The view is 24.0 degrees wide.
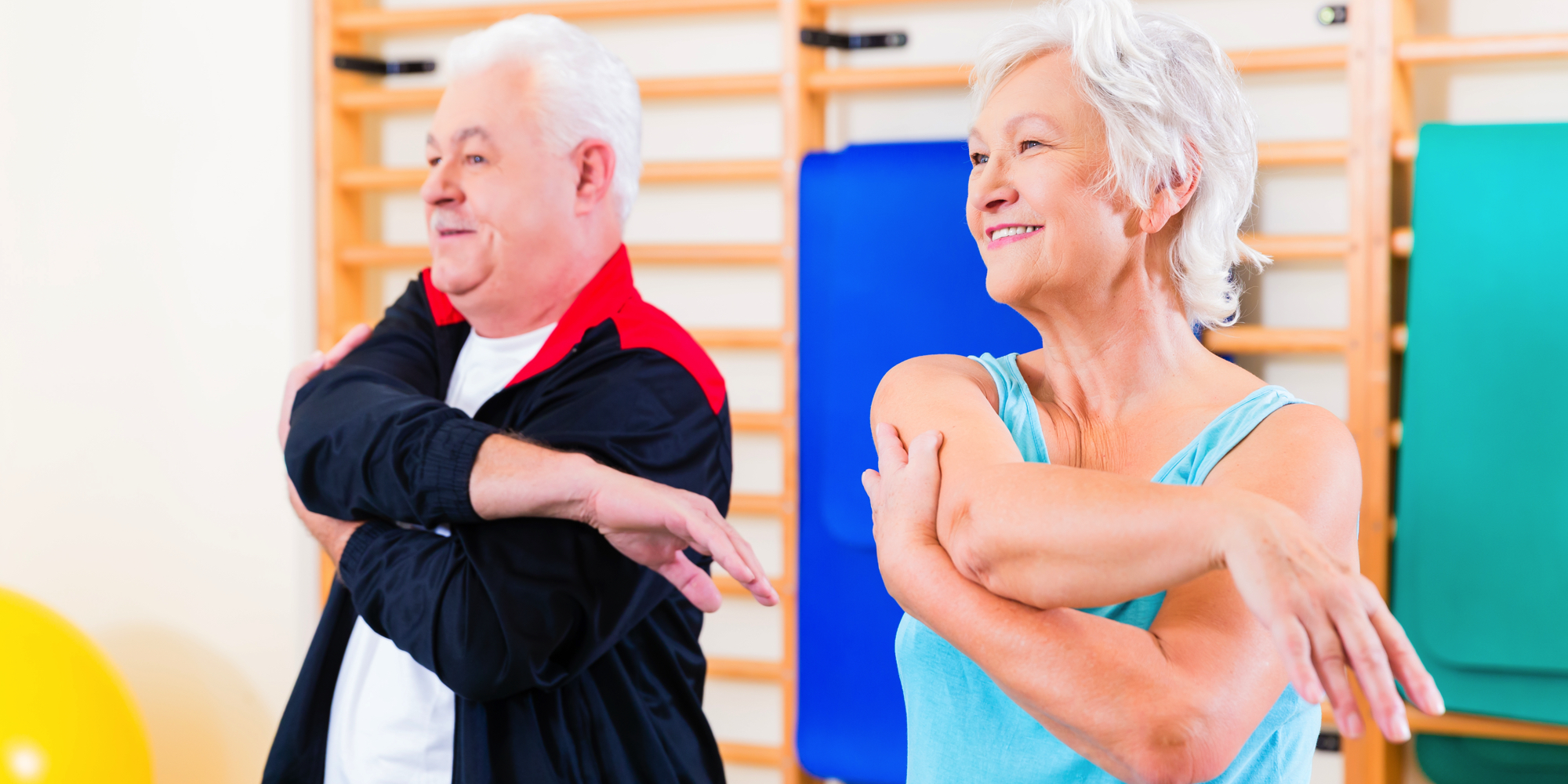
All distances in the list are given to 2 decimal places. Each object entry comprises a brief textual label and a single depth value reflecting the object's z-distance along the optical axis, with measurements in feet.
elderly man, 10.41
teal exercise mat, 12.36
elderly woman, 9.22
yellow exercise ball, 12.98
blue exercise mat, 13.10
